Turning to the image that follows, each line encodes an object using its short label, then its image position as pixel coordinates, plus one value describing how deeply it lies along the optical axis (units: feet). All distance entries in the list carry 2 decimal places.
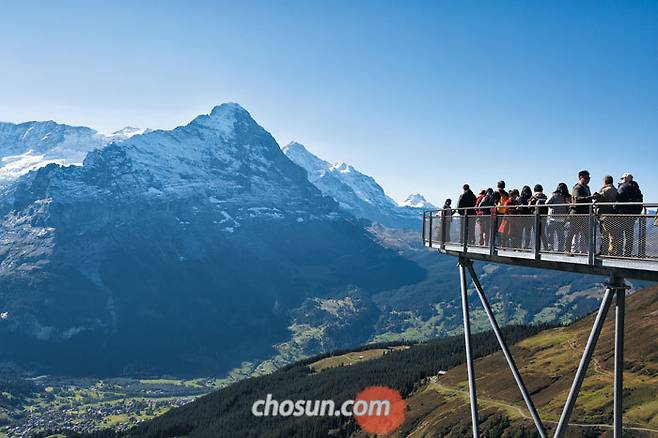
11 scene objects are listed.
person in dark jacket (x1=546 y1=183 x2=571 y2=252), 60.90
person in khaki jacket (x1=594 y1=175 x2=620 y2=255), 55.01
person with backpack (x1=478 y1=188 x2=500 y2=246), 75.25
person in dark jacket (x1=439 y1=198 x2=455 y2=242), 89.32
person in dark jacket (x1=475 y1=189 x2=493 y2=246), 78.33
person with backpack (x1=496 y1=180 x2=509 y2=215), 84.15
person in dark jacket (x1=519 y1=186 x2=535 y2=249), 66.54
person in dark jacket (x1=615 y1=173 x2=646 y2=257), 53.11
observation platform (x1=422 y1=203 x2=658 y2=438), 52.95
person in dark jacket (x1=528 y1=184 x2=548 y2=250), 64.03
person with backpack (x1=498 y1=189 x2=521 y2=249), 69.26
